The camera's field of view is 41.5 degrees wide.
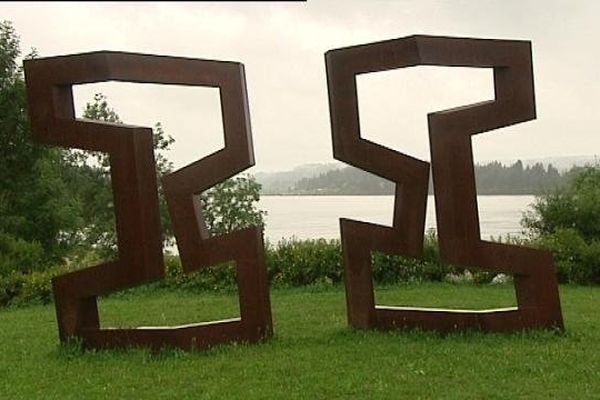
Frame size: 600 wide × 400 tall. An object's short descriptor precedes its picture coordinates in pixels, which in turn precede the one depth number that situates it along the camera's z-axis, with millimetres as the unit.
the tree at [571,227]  13688
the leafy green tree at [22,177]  17391
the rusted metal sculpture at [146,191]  7449
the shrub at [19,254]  15352
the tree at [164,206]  22359
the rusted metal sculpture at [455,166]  7570
